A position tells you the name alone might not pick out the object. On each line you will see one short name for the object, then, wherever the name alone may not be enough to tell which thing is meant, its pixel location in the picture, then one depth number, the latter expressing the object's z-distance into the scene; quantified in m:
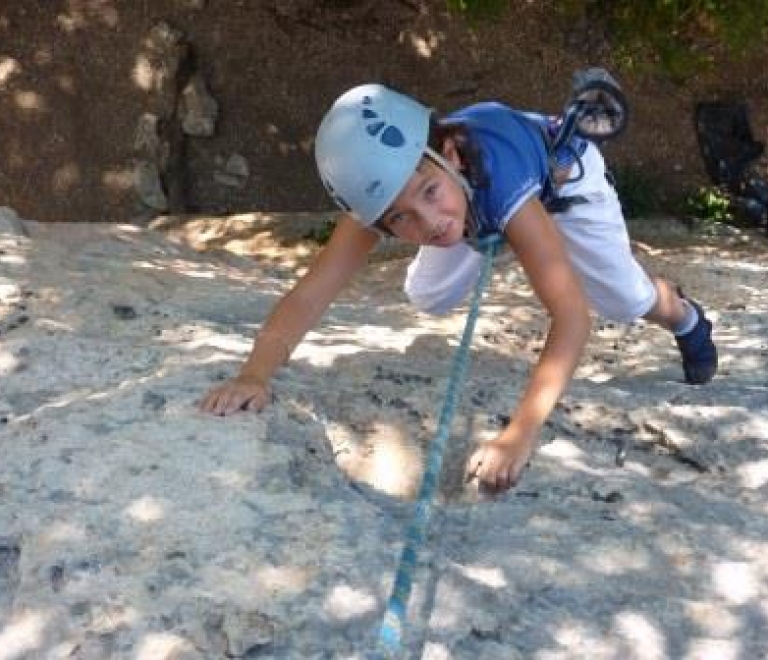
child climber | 2.28
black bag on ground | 7.02
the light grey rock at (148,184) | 6.93
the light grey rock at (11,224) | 4.13
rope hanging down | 1.69
